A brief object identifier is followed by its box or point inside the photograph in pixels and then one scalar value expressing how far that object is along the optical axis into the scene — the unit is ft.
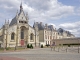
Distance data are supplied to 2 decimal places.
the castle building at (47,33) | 118.78
